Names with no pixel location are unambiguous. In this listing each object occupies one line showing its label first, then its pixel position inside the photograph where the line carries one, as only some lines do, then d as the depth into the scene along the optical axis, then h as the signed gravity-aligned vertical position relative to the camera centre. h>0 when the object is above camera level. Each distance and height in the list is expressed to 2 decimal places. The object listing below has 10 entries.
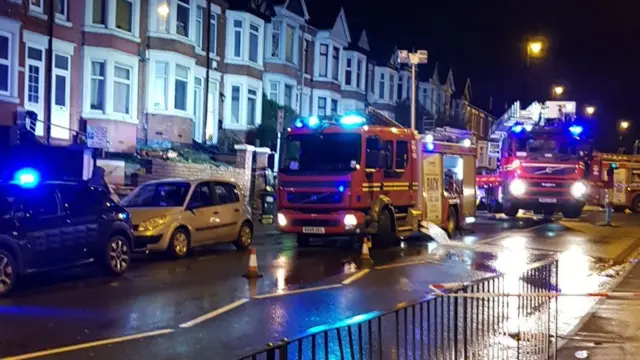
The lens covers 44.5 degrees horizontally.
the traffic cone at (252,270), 12.53 -1.55
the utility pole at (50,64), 24.22 +3.22
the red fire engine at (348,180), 16.81 -0.07
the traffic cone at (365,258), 14.45 -1.53
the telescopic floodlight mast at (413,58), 25.19 +3.91
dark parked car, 10.68 -0.91
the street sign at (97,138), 23.52 +0.94
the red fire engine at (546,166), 27.05 +0.56
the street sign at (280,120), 22.58 +1.58
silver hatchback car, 14.62 -0.85
